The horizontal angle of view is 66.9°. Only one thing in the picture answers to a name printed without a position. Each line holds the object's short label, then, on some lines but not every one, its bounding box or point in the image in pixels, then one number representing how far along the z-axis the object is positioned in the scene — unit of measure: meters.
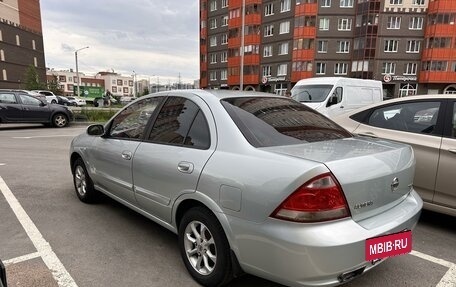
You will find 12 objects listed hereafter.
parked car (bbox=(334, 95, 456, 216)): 3.77
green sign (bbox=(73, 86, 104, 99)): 72.31
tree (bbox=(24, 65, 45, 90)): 48.18
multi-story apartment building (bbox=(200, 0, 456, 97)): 39.50
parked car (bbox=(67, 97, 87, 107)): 45.58
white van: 12.45
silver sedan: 2.17
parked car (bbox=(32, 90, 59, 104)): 31.97
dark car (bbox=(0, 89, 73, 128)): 13.84
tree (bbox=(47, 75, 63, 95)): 51.90
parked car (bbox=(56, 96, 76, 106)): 38.17
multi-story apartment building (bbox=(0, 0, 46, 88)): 55.19
